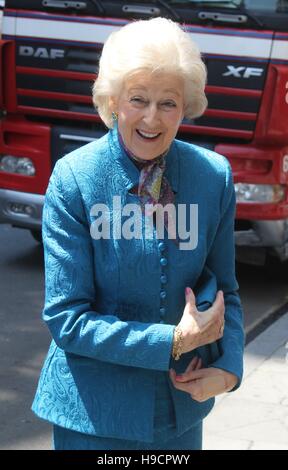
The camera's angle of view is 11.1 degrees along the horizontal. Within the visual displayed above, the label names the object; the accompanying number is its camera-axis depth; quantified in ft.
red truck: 33.67
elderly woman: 11.17
